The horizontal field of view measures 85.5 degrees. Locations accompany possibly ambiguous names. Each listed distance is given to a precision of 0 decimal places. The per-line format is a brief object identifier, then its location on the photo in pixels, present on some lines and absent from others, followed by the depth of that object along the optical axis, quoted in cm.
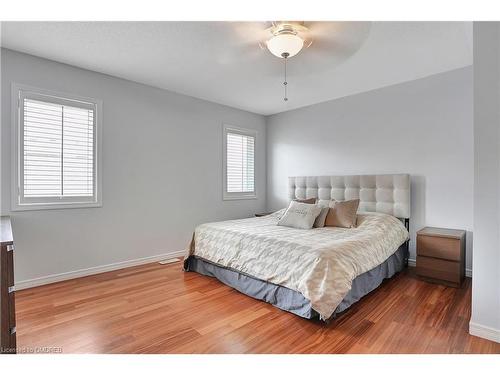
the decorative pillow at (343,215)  333
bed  216
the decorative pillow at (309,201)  390
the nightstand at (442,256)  286
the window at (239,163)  478
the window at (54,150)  283
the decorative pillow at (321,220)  340
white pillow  332
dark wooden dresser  139
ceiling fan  210
